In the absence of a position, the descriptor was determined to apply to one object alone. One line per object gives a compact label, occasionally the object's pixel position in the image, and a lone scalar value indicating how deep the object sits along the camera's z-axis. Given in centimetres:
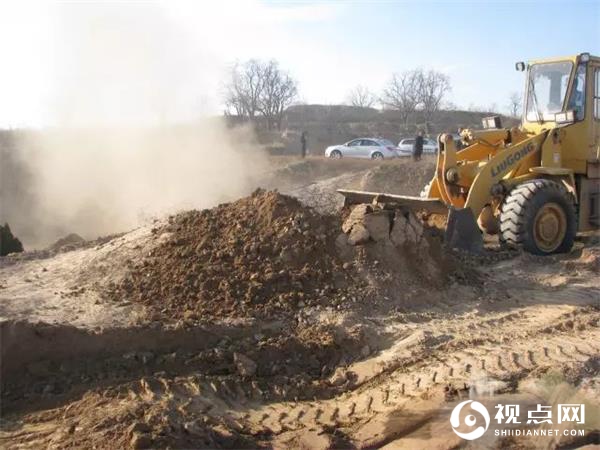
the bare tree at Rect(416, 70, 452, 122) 5872
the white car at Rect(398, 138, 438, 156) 3340
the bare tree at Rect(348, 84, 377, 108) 6952
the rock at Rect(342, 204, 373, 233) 832
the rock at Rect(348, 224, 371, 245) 811
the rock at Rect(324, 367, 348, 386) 572
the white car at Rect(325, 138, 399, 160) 3269
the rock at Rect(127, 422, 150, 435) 448
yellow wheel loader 971
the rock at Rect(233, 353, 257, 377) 573
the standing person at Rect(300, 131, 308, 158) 3112
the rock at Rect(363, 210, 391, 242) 820
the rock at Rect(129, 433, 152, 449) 432
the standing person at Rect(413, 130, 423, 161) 2464
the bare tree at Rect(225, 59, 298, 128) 4998
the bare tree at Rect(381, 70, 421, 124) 5853
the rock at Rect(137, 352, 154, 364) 588
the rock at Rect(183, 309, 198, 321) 654
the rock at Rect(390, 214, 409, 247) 823
